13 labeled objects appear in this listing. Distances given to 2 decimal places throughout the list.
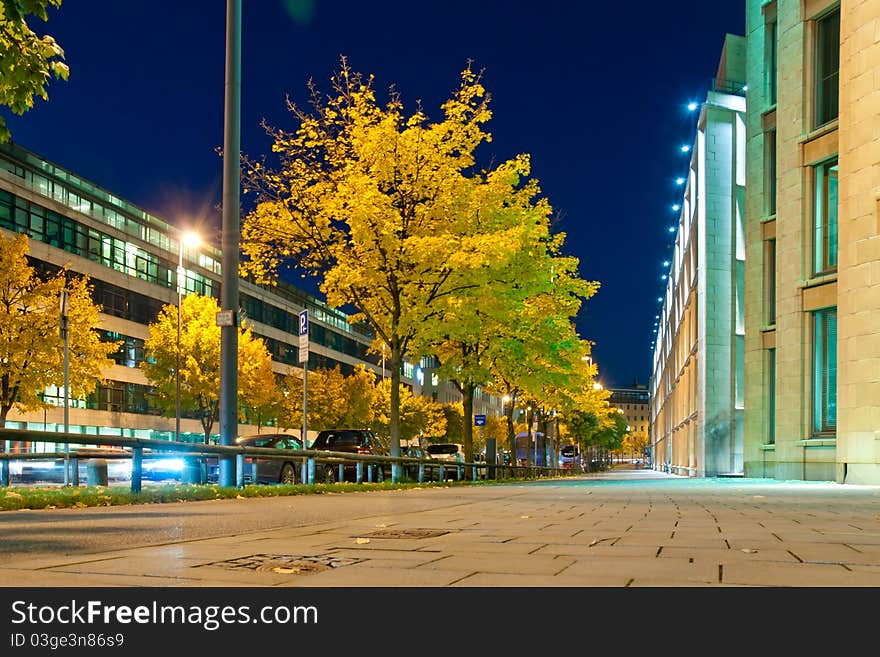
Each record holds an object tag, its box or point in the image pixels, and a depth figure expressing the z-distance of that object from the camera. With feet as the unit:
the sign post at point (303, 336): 61.36
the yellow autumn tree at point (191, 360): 172.24
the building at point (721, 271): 127.85
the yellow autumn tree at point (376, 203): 74.28
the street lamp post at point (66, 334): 108.99
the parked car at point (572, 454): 277.03
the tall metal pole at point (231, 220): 50.42
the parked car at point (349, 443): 89.56
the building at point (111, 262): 175.01
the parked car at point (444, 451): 155.94
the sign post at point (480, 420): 122.83
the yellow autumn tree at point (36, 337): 122.52
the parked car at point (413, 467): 94.59
